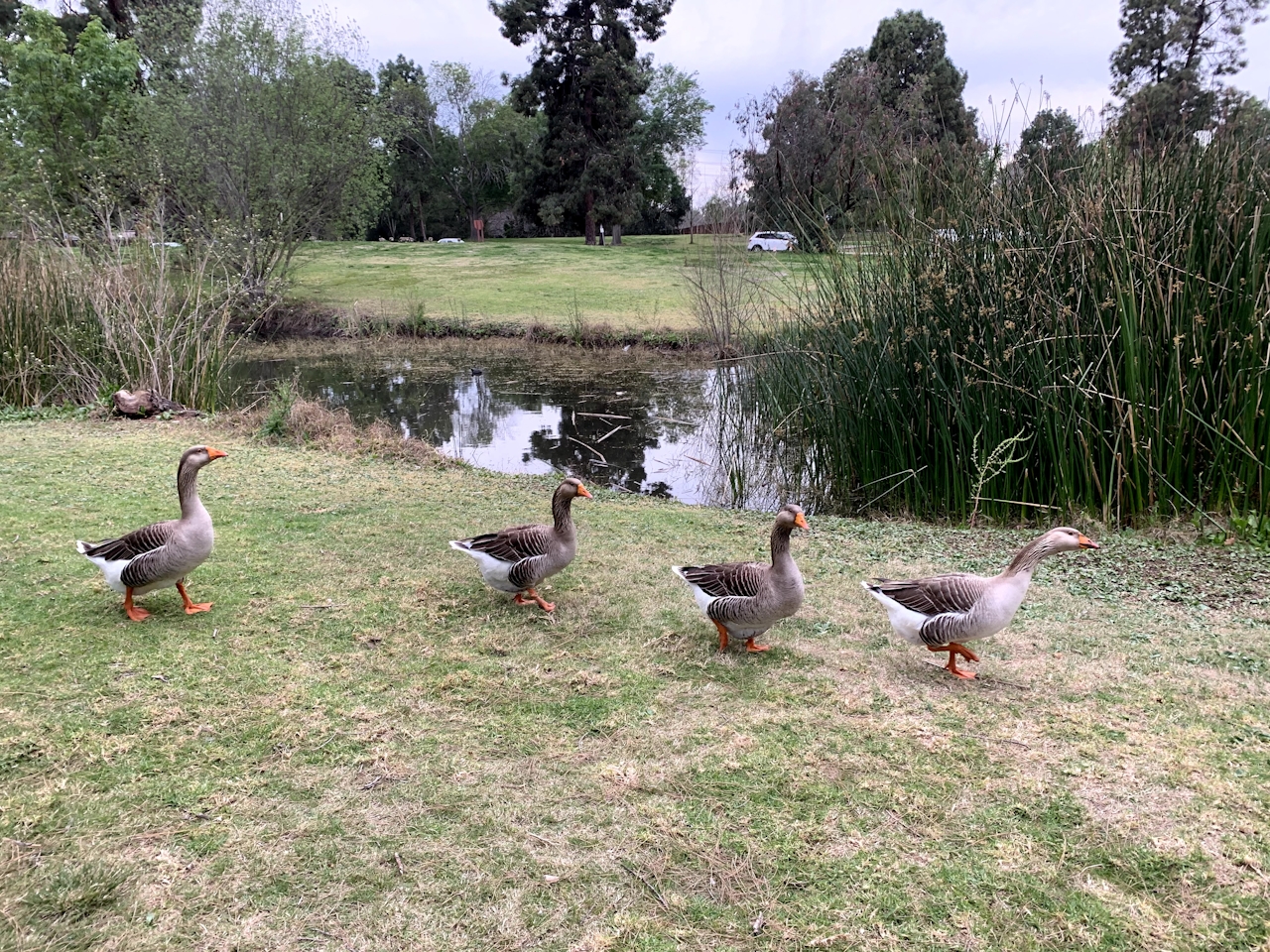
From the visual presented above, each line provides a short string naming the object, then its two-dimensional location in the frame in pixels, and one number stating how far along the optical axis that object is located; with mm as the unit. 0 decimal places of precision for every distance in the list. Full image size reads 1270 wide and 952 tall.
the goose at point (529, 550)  4652
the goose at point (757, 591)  4043
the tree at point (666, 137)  53875
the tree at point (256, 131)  22844
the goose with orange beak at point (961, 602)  3836
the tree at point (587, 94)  36188
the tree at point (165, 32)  24125
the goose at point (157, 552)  4332
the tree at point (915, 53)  39062
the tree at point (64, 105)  23406
